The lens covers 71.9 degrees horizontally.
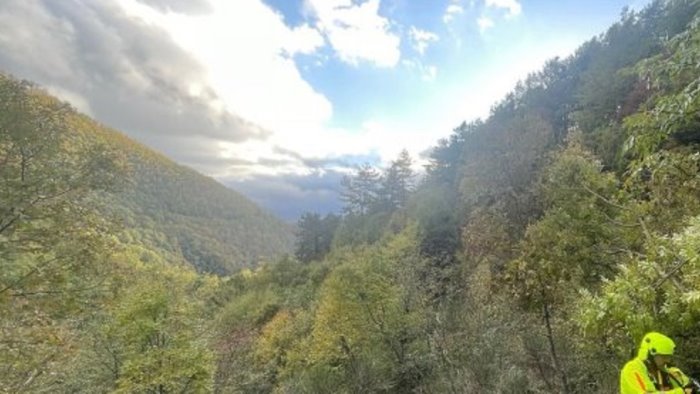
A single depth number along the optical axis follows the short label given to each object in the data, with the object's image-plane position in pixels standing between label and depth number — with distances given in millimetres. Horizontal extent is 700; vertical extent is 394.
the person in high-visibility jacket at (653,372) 4520
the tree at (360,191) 80562
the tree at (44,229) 8969
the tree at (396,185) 76812
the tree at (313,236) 76062
